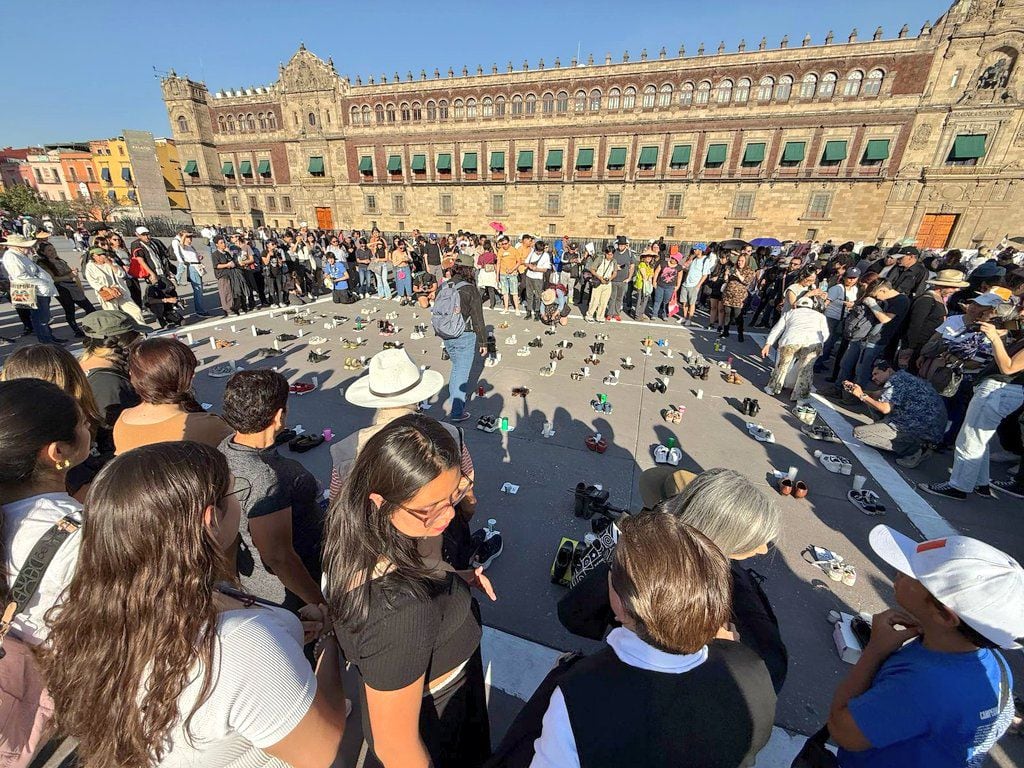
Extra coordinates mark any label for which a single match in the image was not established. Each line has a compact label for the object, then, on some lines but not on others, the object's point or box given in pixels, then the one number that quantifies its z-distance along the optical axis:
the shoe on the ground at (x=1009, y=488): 4.42
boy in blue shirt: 1.33
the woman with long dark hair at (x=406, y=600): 1.29
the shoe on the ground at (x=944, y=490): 4.34
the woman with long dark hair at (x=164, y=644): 1.01
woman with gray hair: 1.85
